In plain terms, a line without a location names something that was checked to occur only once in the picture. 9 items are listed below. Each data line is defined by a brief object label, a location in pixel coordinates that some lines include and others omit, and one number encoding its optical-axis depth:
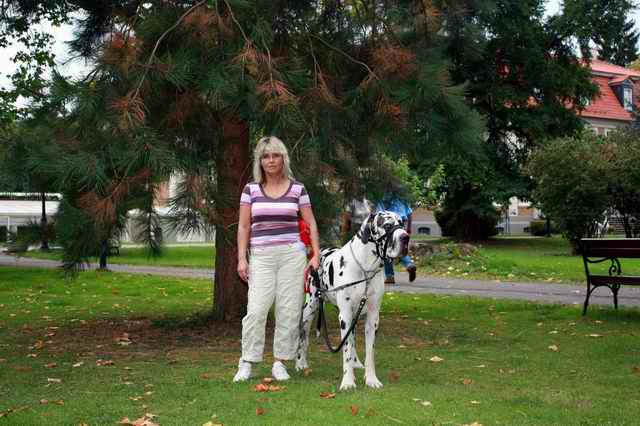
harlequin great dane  5.95
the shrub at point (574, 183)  21.80
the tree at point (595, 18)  32.19
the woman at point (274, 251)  6.35
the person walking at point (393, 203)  9.74
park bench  9.84
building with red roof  56.12
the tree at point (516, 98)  31.77
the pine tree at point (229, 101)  7.23
